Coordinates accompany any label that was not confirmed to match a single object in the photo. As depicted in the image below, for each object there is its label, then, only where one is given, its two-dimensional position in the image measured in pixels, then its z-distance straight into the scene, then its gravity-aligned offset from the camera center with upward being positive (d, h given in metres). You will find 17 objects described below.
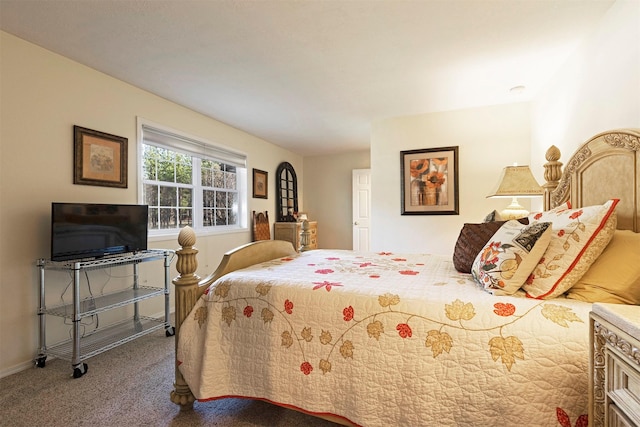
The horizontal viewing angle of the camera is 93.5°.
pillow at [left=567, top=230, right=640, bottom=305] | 1.13 -0.24
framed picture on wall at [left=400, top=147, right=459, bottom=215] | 3.81 +0.44
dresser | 5.33 -0.26
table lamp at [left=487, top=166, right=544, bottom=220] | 2.68 +0.28
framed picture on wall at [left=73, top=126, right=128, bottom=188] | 2.49 +0.52
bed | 1.04 -0.47
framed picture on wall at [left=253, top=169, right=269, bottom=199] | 4.85 +0.54
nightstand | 0.72 -0.40
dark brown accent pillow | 1.71 -0.16
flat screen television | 2.16 -0.09
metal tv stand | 2.04 -0.68
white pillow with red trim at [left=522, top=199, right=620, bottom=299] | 1.19 -0.16
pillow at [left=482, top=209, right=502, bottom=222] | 2.24 -0.02
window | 3.26 +0.44
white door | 5.96 +0.15
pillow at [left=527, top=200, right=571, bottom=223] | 1.62 +0.00
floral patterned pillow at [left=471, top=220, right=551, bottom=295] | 1.25 -0.19
